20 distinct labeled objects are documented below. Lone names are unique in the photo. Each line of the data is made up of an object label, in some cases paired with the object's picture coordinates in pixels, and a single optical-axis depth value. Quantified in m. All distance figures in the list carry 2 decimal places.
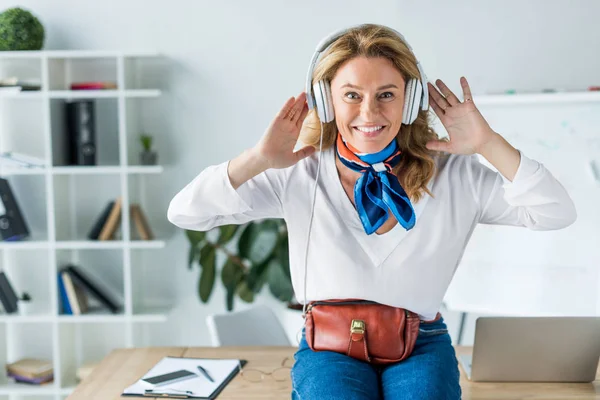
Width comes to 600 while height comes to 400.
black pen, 1.78
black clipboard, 1.67
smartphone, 1.76
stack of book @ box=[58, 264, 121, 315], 3.26
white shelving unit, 3.21
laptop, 1.70
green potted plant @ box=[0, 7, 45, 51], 3.15
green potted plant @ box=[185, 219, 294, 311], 3.18
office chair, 2.28
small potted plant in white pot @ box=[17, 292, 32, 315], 3.29
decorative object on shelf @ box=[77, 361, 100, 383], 3.30
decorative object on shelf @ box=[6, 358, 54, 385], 3.27
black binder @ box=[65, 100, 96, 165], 3.24
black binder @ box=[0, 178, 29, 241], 3.23
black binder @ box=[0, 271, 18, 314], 3.23
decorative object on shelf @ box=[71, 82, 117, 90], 3.23
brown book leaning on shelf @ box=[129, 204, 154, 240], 3.29
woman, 1.51
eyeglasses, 1.82
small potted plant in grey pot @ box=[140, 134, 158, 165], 3.29
